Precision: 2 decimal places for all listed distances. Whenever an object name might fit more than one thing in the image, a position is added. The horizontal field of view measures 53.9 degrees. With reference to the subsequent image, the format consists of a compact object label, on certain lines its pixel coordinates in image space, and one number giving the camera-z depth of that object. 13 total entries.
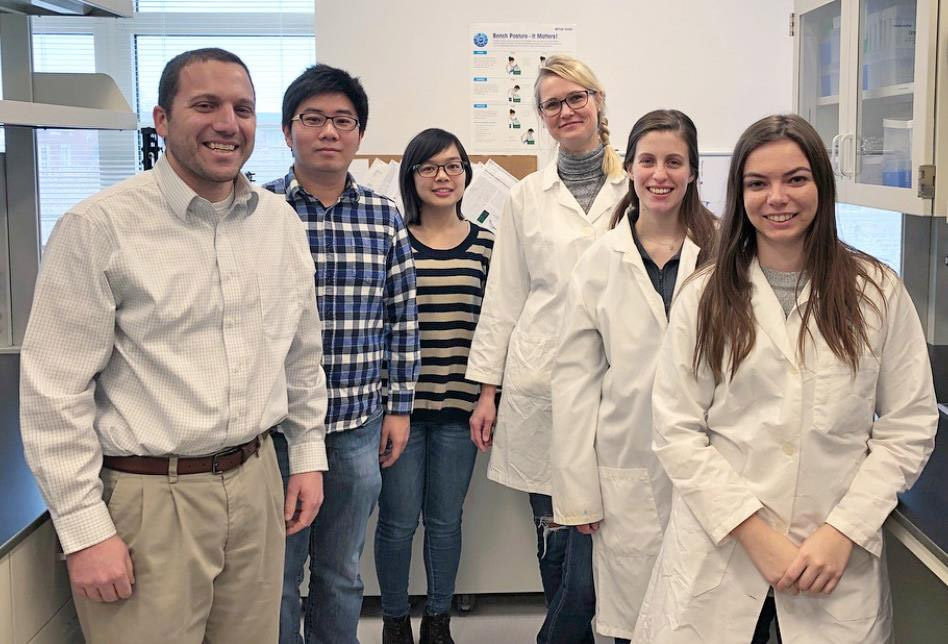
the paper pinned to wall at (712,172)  3.29
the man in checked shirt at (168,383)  1.42
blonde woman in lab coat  2.20
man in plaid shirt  2.00
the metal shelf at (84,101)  1.97
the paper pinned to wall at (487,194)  3.25
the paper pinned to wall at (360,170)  3.22
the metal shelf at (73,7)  2.15
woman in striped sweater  2.47
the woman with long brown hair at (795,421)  1.52
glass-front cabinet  1.96
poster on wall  3.24
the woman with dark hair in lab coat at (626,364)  1.92
